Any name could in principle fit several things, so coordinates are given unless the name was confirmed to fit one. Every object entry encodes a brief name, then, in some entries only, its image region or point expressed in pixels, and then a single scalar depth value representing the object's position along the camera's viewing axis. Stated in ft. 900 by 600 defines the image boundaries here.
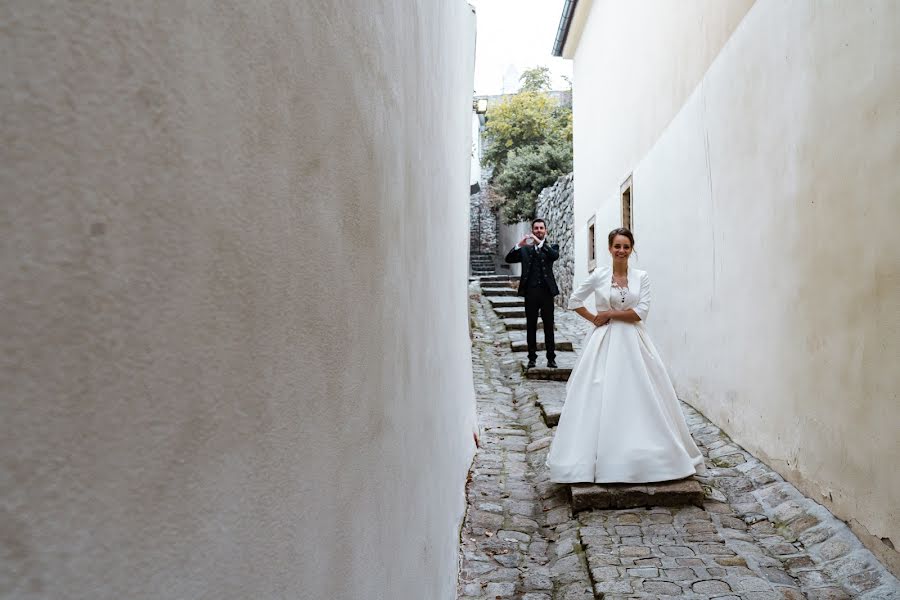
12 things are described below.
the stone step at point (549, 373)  28.22
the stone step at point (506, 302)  45.32
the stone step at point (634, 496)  14.88
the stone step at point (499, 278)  57.47
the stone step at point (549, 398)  21.56
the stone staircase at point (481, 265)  85.08
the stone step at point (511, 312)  41.55
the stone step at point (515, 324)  38.14
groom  29.01
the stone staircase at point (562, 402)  14.90
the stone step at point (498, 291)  51.21
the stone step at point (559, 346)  32.76
